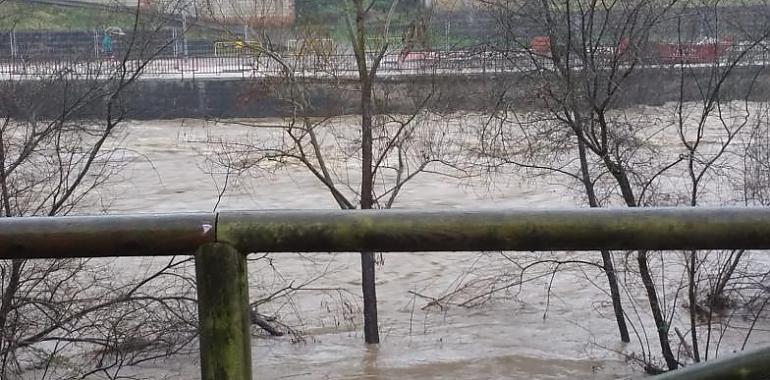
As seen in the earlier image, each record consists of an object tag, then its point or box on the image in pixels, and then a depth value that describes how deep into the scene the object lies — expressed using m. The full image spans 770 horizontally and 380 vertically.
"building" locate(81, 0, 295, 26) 17.70
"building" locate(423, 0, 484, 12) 22.73
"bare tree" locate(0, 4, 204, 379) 11.78
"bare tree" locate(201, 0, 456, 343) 16.88
